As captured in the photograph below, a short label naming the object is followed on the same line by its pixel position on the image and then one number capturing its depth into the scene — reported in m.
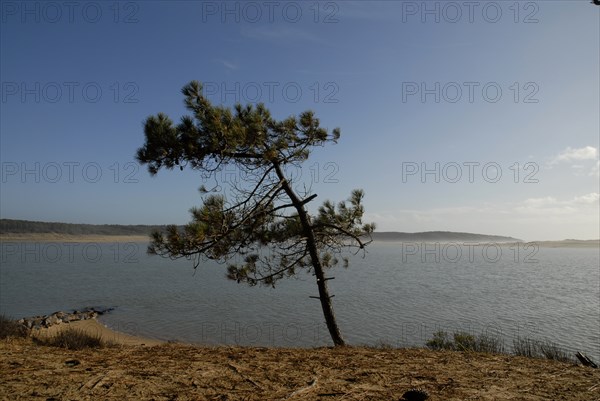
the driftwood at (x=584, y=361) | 7.41
